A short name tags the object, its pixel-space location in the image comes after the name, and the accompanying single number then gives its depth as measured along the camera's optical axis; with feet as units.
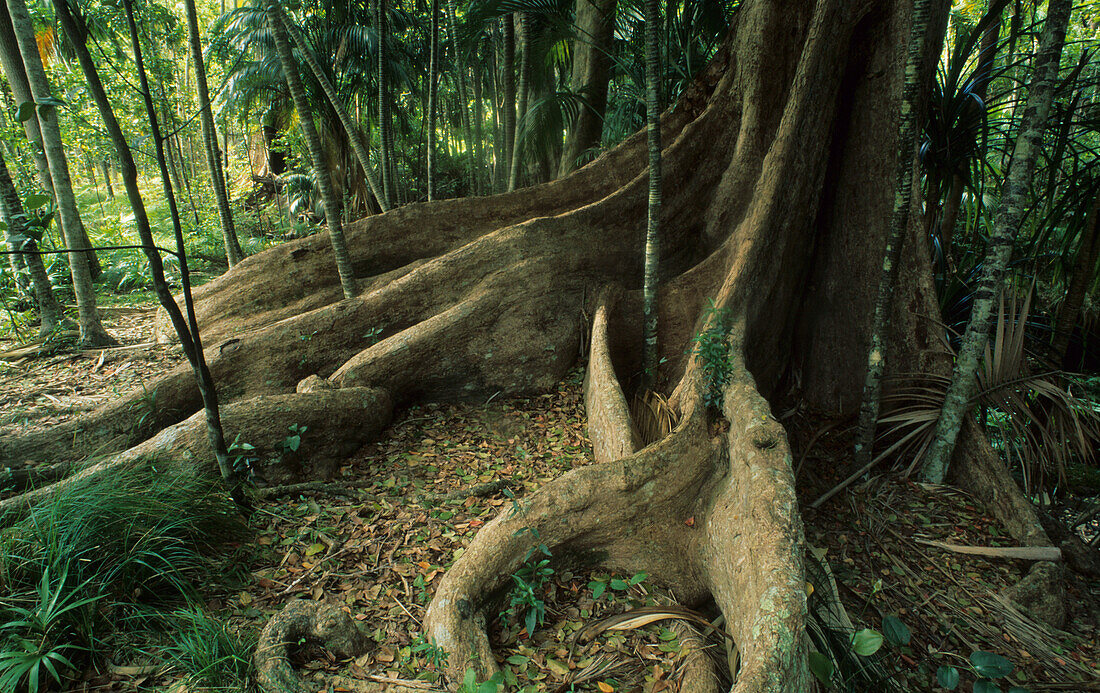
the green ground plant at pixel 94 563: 6.21
